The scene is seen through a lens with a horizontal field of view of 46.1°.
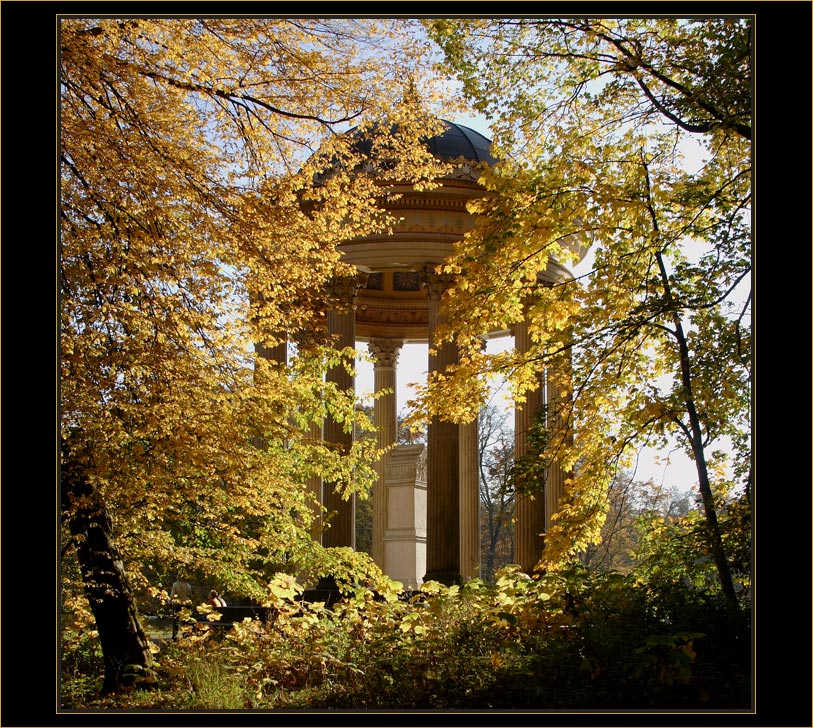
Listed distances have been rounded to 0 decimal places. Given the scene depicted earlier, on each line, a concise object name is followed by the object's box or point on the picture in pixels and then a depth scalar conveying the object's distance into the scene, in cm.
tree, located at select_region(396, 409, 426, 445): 7181
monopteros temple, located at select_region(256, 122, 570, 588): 3828
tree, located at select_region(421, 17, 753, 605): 1638
